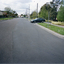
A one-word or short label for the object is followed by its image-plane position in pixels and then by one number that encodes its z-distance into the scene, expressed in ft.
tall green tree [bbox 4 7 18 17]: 263.90
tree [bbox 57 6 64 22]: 59.91
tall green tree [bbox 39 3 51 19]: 92.19
